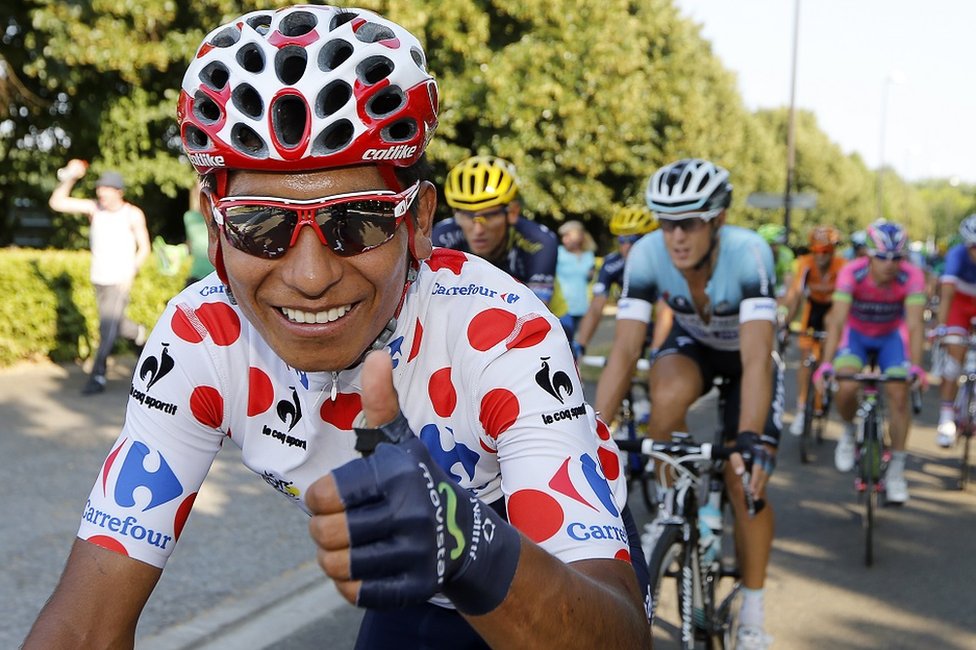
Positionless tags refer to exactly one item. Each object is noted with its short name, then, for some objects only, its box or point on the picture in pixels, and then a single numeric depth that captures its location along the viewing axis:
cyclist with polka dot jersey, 1.77
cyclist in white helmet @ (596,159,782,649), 4.30
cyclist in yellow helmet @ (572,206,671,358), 8.17
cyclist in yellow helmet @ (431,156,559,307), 5.75
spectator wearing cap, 10.02
